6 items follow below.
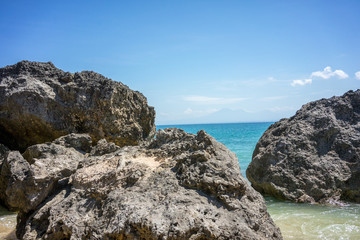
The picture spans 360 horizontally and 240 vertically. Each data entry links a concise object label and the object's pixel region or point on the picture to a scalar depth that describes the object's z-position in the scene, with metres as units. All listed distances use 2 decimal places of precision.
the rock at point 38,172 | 3.72
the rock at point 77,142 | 5.05
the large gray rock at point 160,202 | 2.84
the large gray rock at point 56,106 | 6.97
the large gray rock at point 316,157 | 6.77
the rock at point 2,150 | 6.33
